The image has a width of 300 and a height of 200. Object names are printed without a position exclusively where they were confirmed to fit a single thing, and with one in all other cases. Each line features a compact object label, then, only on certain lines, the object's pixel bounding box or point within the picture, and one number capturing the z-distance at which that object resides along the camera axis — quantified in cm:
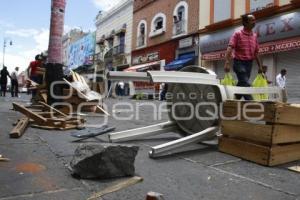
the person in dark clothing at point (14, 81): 1088
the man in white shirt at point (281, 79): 801
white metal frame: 235
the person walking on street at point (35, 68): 668
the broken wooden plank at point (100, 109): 543
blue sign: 2783
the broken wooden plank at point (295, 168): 216
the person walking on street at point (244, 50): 350
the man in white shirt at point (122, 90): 1850
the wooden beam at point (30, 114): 360
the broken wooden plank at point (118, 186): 164
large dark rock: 184
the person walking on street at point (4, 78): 1080
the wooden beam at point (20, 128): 296
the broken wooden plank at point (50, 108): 404
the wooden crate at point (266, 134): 223
